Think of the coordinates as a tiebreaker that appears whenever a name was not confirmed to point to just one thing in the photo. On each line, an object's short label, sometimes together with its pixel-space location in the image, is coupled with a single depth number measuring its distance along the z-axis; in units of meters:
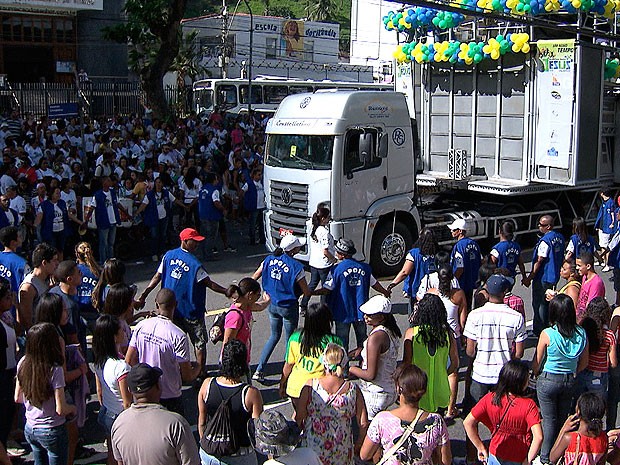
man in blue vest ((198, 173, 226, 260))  13.80
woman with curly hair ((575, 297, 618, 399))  6.18
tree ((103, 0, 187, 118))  23.91
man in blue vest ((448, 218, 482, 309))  8.99
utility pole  43.47
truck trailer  12.21
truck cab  12.08
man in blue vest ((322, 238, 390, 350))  7.75
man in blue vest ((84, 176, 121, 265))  12.85
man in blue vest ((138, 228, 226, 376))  7.71
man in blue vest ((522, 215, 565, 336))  9.38
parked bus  32.25
